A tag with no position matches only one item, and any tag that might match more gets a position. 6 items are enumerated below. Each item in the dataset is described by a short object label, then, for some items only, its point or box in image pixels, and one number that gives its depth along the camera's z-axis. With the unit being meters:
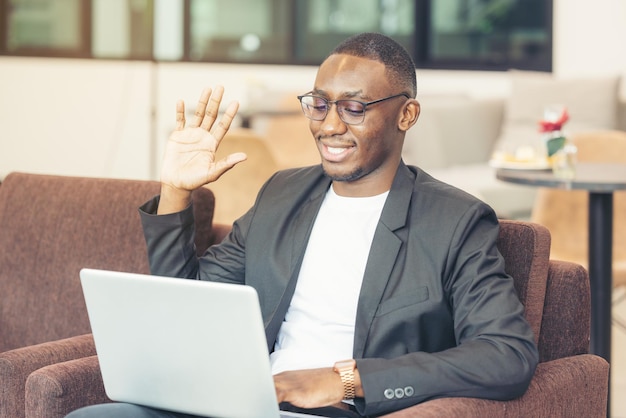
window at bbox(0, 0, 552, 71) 7.78
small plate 4.03
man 1.85
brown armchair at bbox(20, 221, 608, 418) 2.01
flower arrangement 4.08
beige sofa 6.44
